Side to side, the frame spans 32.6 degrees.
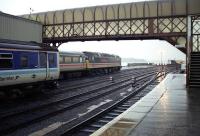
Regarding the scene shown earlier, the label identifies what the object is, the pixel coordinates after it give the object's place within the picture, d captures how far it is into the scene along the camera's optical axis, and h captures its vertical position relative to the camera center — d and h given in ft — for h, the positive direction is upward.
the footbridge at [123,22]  121.49 +15.82
